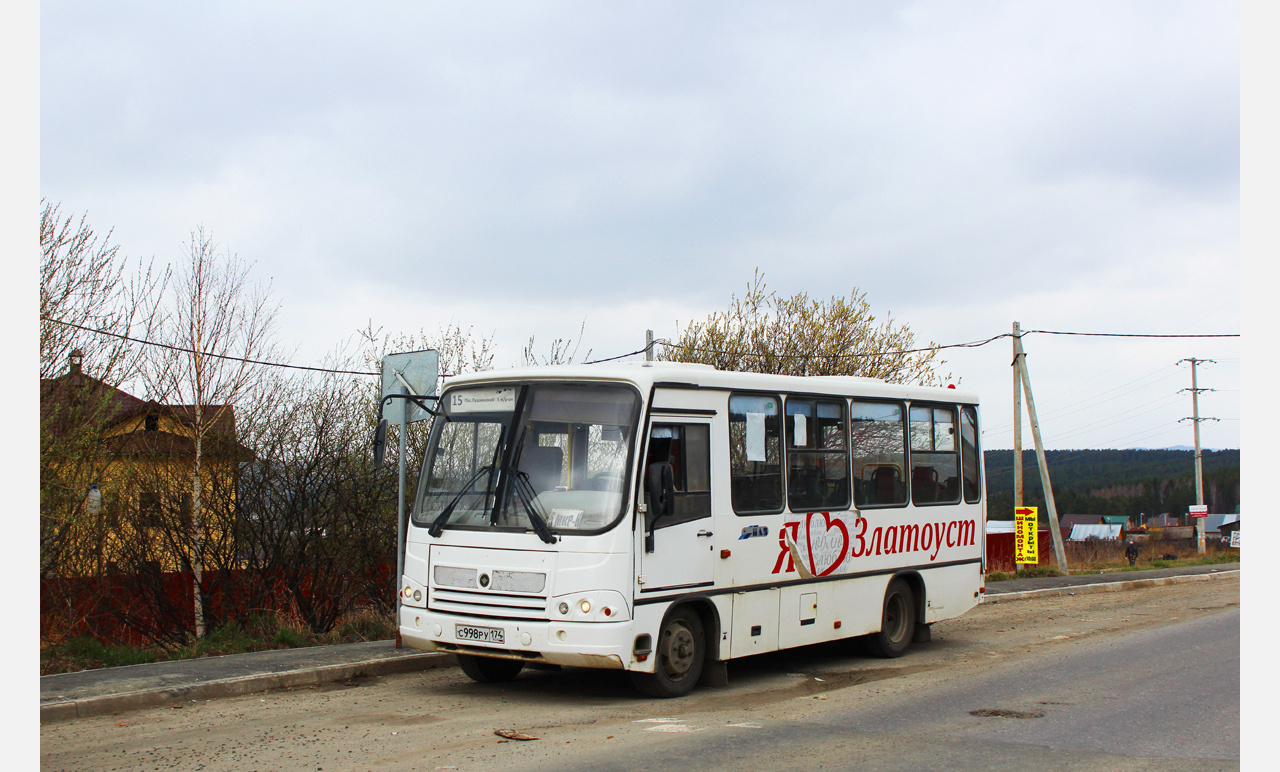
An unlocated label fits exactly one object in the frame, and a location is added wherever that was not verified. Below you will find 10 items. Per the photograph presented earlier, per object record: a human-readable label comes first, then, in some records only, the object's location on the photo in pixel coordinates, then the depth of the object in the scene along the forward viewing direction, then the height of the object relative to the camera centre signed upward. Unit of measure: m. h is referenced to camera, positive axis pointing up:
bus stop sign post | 11.34 +0.77
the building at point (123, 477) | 11.58 -0.24
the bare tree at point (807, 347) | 28.56 +2.68
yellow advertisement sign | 26.08 -2.06
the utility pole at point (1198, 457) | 58.09 -0.63
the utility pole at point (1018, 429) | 28.98 +0.48
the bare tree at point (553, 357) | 19.78 +1.71
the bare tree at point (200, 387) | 15.20 +1.02
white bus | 8.93 -0.61
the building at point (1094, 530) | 114.17 -9.03
